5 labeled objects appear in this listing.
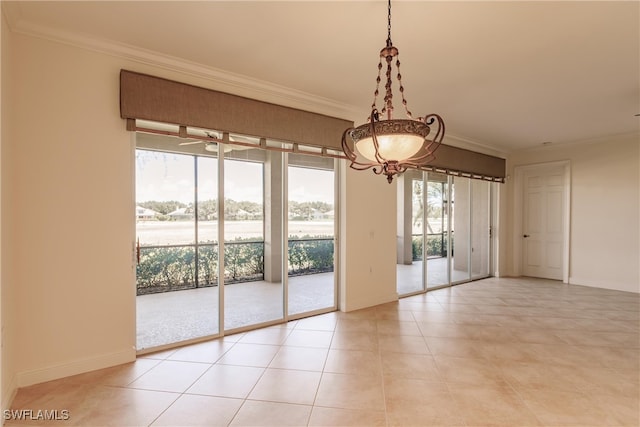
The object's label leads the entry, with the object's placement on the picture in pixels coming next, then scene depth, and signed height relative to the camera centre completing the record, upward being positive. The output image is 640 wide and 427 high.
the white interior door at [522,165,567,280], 6.32 -0.27
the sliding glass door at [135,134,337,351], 3.15 -0.31
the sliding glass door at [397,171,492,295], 5.53 -0.41
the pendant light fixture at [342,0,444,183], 1.71 +0.39
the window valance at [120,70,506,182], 2.77 +0.95
